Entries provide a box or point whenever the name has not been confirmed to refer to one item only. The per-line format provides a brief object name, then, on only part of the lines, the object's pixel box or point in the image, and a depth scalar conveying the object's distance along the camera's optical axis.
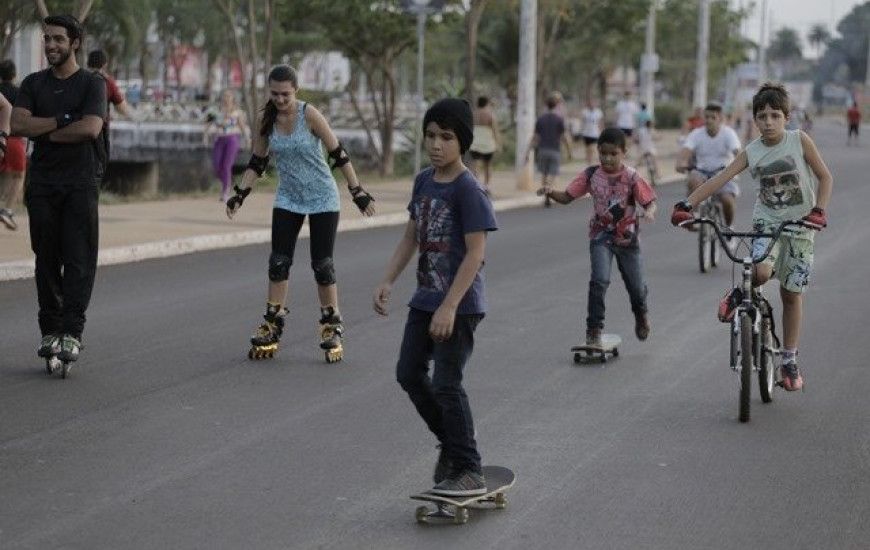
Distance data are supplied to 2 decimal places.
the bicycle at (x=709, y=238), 17.78
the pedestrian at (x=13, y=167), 19.69
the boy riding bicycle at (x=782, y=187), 9.76
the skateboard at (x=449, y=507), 7.05
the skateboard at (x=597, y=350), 11.49
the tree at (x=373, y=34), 38.38
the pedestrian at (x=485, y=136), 29.88
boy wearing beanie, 7.03
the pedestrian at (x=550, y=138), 31.58
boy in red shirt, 11.60
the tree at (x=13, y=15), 39.35
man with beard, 10.38
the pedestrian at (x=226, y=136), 26.38
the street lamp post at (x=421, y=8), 26.66
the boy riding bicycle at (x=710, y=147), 18.52
